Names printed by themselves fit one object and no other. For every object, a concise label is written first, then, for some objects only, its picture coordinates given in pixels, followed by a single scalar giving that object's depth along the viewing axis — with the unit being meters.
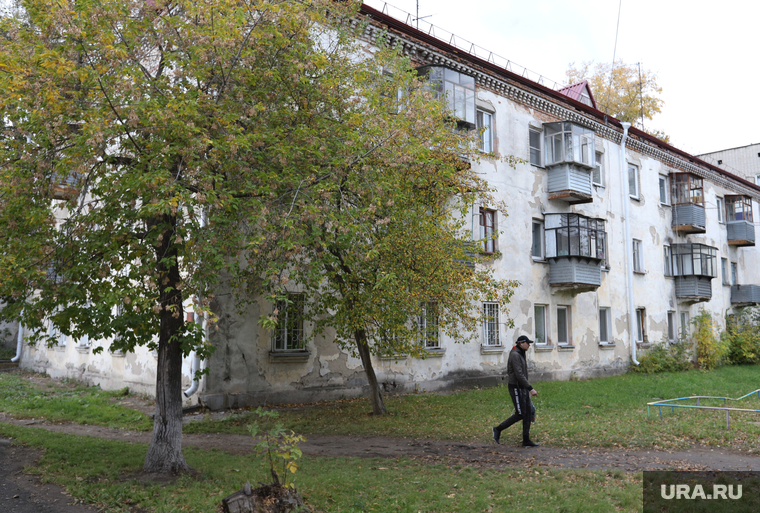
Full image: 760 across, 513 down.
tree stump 5.89
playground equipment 11.06
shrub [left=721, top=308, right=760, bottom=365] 30.00
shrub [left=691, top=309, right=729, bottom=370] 27.92
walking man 9.83
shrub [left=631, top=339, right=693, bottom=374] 25.33
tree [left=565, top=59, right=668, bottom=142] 37.06
